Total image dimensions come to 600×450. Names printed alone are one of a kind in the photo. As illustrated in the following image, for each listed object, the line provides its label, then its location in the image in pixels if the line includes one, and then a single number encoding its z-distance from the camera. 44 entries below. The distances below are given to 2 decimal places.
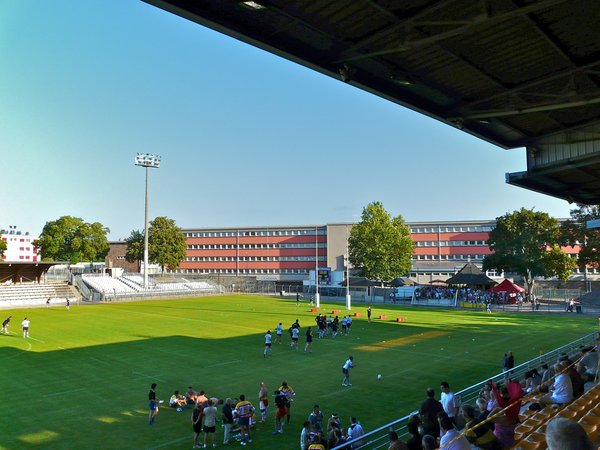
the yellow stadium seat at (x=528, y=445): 8.08
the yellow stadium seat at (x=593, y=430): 8.21
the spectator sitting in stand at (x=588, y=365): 15.14
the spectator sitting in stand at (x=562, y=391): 11.58
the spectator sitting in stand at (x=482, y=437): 8.37
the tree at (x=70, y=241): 86.56
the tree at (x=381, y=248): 76.19
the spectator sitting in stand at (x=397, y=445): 8.89
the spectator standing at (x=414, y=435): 9.82
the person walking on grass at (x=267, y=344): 26.75
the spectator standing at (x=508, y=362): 21.48
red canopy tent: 59.62
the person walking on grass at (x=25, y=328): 32.94
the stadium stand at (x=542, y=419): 8.38
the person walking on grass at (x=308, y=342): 27.86
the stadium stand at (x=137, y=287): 69.75
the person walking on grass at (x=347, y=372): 20.57
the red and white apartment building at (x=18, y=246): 167.25
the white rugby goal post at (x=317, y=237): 88.97
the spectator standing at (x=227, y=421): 14.63
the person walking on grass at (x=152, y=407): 15.79
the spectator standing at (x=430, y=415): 11.30
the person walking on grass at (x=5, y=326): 34.95
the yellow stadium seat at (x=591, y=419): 8.94
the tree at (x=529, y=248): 60.47
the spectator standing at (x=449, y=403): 12.75
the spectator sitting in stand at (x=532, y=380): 15.31
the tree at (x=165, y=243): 88.44
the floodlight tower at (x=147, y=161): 78.56
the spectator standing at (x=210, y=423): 14.27
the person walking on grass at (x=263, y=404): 16.50
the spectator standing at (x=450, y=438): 7.24
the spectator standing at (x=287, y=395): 15.83
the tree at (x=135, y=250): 87.62
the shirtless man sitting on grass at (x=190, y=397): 17.47
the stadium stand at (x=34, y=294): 59.00
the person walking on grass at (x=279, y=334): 30.16
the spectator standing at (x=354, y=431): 12.66
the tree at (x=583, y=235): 57.44
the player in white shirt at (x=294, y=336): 29.33
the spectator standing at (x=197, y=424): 14.17
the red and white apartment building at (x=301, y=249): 84.12
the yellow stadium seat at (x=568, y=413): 9.62
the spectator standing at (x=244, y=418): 14.82
